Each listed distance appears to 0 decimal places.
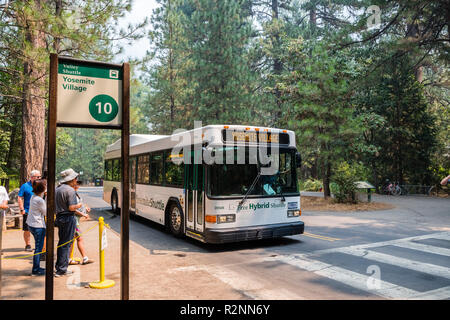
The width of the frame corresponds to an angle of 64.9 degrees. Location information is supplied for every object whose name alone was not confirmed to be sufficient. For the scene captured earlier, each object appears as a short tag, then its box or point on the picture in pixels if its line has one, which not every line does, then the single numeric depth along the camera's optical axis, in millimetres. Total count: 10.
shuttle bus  8430
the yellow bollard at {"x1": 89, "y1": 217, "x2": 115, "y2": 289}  5852
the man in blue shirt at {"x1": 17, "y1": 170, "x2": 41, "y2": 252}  8225
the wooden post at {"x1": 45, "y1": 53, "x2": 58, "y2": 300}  3975
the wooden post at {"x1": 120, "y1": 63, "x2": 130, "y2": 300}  4266
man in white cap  6527
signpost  4031
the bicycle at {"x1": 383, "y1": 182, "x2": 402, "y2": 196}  27172
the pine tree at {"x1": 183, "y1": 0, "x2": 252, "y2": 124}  28547
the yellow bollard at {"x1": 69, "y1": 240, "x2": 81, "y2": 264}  7412
